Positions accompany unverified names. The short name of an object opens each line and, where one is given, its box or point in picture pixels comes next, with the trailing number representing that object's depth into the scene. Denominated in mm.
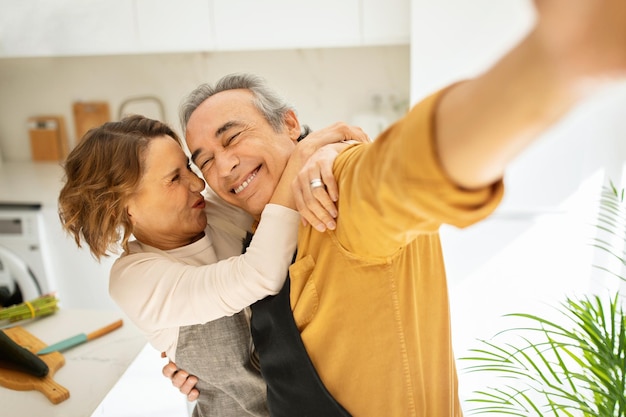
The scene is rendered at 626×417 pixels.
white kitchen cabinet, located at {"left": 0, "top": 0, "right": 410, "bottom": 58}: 2639
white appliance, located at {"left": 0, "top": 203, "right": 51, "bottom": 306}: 3096
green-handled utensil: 1481
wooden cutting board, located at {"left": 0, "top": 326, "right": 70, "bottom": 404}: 1292
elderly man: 385
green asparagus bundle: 1654
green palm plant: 978
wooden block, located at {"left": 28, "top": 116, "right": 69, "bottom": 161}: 3682
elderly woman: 979
